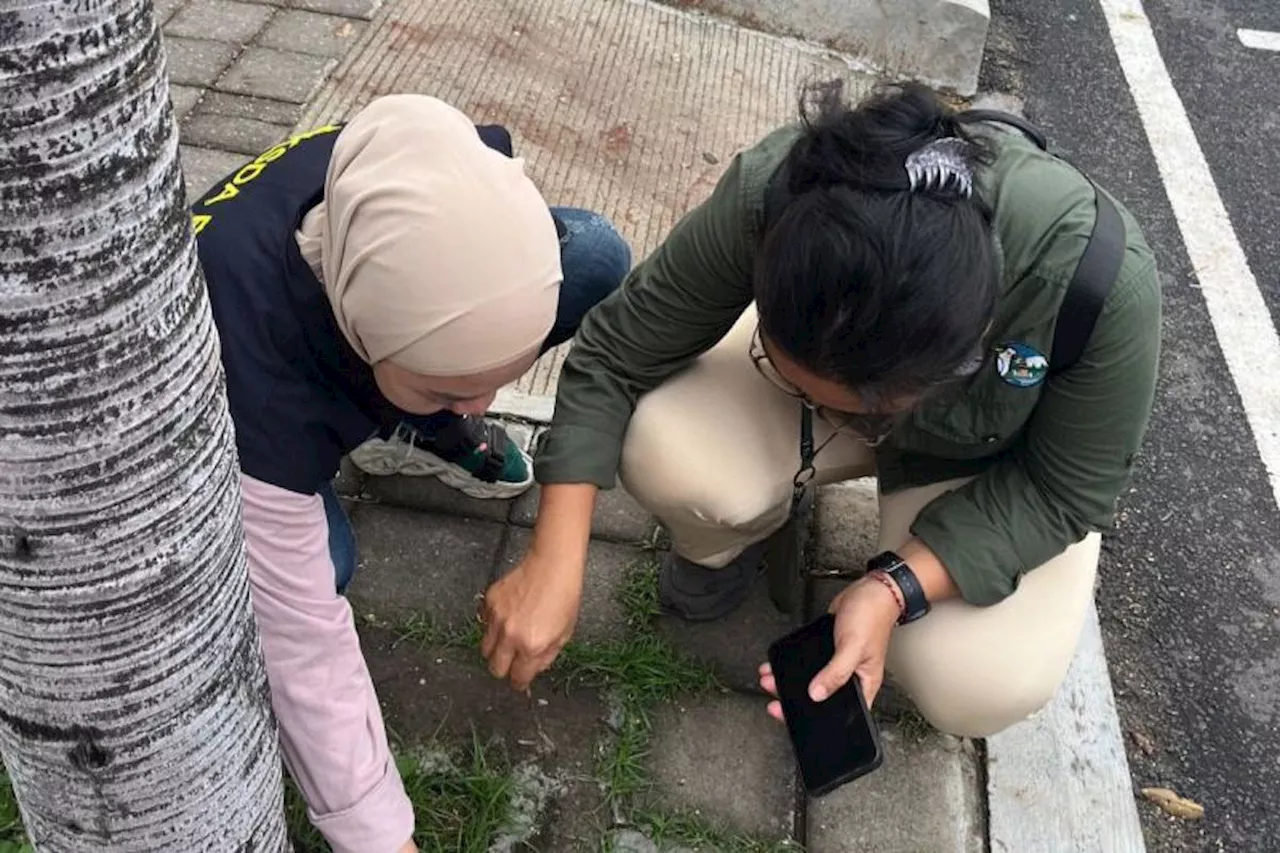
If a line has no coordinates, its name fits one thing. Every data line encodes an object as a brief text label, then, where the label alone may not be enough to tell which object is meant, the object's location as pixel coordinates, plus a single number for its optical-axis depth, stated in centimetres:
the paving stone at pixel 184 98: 334
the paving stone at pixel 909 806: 199
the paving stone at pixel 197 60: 348
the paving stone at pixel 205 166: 307
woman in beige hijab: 143
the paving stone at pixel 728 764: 200
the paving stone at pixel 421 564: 225
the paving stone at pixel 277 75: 345
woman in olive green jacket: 145
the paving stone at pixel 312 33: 367
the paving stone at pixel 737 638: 222
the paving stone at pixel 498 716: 200
